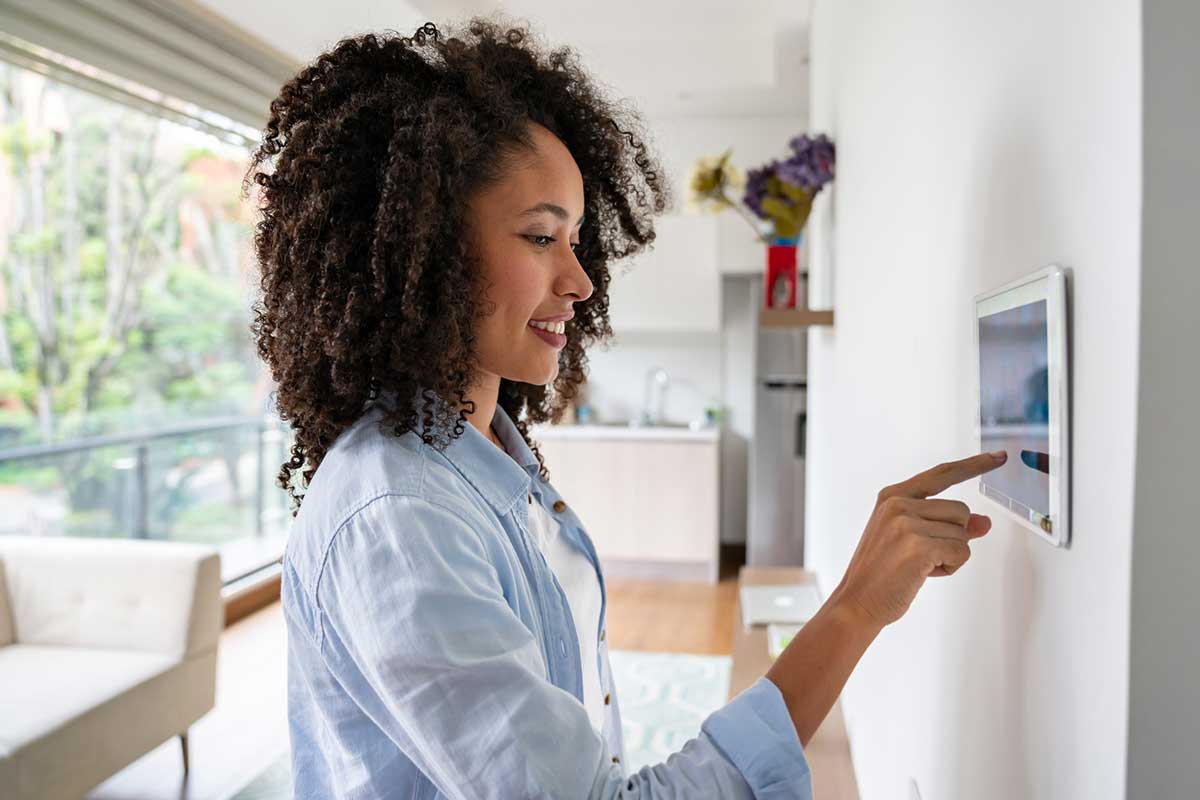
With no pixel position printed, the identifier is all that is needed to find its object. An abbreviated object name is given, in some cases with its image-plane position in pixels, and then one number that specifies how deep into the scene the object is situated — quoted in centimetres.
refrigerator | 565
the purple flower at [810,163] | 240
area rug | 304
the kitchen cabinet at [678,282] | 586
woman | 71
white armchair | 271
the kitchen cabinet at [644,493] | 562
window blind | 304
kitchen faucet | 639
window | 448
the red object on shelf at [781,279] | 269
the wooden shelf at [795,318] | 248
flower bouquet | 242
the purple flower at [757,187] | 270
